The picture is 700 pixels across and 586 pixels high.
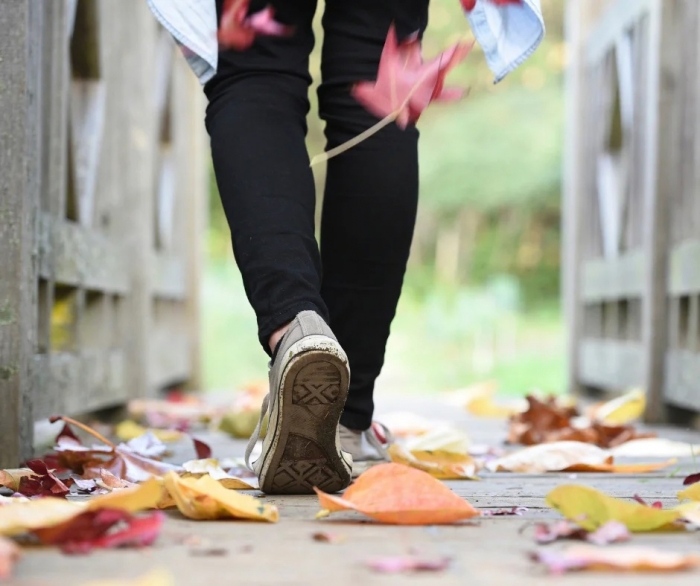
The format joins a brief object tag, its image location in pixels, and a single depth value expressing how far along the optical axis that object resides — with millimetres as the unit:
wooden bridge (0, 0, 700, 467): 4467
